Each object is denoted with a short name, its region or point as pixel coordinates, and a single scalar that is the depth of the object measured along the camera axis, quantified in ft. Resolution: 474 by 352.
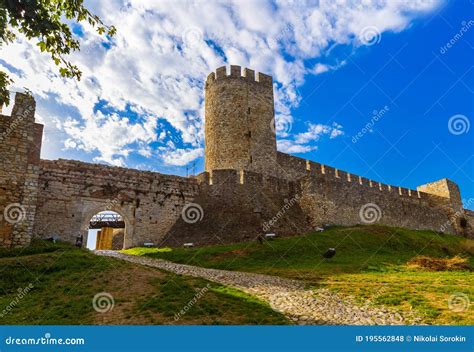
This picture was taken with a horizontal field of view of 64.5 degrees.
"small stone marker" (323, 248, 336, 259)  55.50
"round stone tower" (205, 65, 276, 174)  91.91
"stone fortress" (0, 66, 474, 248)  49.39
